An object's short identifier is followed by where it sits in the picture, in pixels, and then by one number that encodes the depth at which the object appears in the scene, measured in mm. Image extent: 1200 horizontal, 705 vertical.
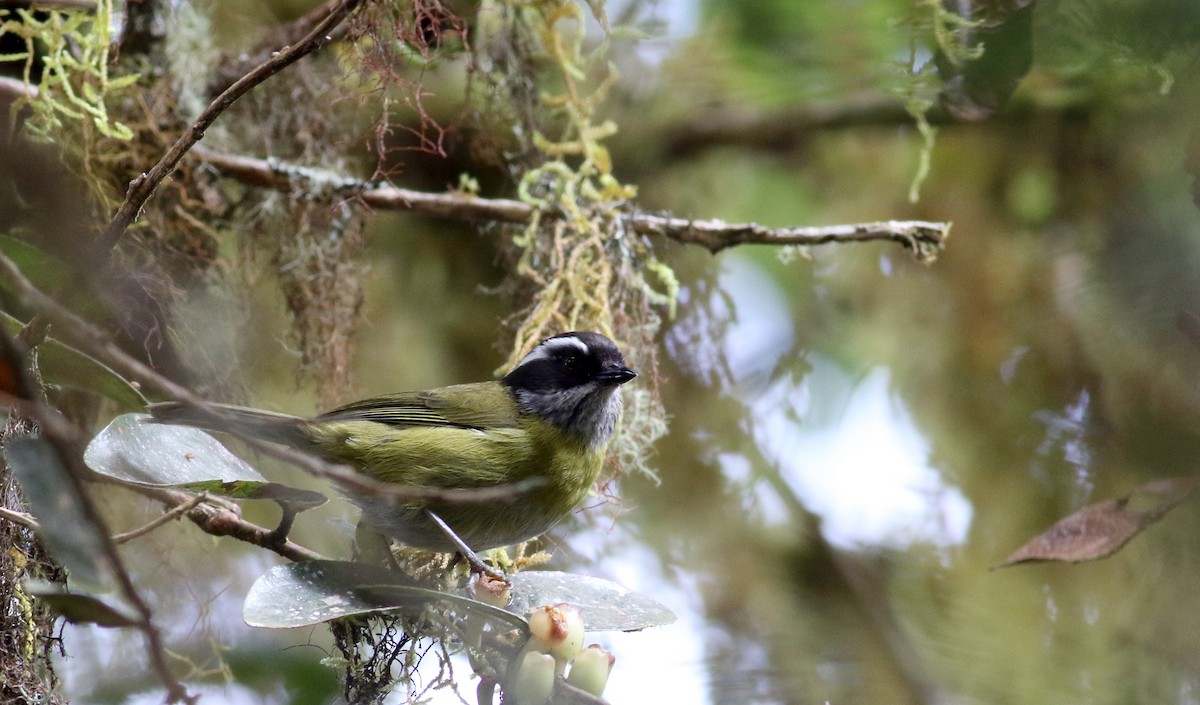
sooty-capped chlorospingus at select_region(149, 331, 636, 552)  5248
